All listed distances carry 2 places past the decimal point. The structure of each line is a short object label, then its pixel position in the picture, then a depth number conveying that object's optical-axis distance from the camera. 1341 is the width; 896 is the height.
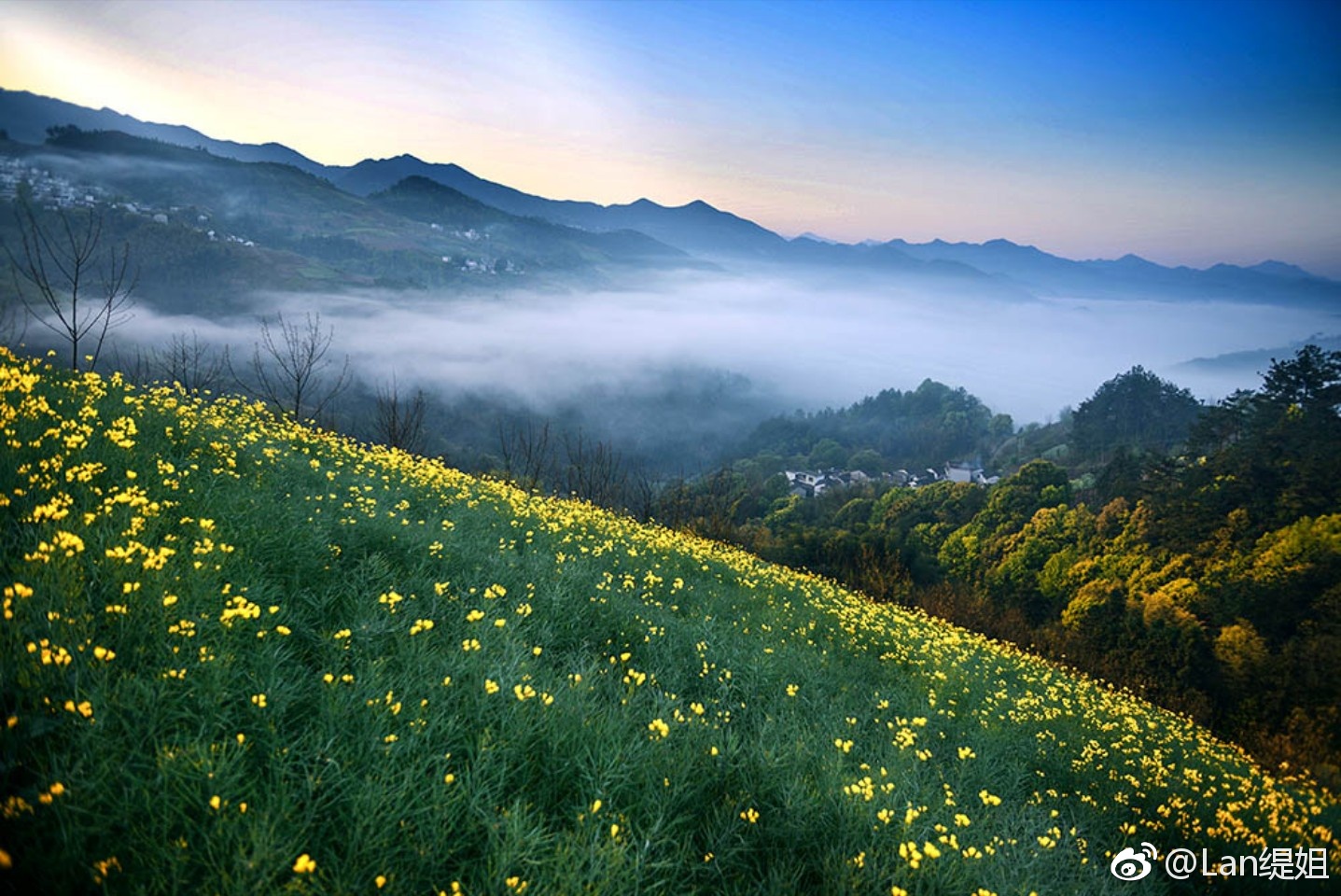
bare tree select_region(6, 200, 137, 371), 13.30
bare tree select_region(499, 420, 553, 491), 25.81
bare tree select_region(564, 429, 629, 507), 43.94
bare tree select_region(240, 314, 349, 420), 22.19
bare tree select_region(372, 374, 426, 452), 29.94
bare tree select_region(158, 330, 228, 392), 21.51
